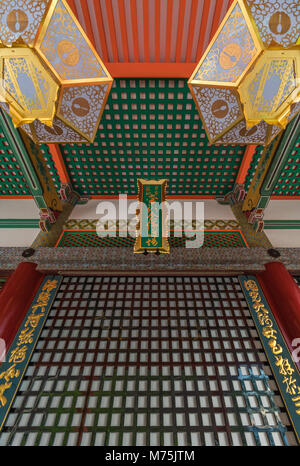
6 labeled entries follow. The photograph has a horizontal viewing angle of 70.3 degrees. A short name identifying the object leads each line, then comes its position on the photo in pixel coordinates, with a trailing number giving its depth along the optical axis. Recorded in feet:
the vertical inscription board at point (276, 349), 8.77
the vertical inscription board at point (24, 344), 8.96
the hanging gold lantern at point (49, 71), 7.18
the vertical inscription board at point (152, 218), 11.93
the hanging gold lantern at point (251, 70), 7.06
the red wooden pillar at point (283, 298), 10.14
